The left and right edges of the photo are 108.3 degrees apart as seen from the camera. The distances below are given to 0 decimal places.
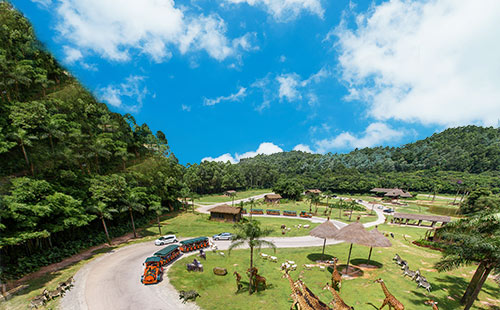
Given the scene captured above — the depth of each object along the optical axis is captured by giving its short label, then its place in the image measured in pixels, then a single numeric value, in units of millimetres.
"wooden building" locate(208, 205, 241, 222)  42812
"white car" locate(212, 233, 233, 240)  30344
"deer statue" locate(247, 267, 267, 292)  16031
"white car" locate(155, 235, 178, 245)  27234
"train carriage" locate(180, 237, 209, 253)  24716
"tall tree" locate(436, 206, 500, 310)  11047
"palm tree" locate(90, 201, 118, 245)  24647
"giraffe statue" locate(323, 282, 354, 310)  11383
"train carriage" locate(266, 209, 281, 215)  53425
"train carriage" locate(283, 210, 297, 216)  51900
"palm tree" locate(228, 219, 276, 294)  15727
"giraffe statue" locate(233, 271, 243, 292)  16359
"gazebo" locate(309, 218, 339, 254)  21000
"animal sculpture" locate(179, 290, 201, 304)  14773
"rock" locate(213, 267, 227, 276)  19078
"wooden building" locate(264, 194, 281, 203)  71938
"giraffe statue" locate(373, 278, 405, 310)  11874
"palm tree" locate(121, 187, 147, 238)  29128
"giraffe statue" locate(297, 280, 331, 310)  11180
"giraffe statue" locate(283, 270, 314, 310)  11326
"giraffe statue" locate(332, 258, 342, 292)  15689
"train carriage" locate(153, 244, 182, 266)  20188
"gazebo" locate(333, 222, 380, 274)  18094
